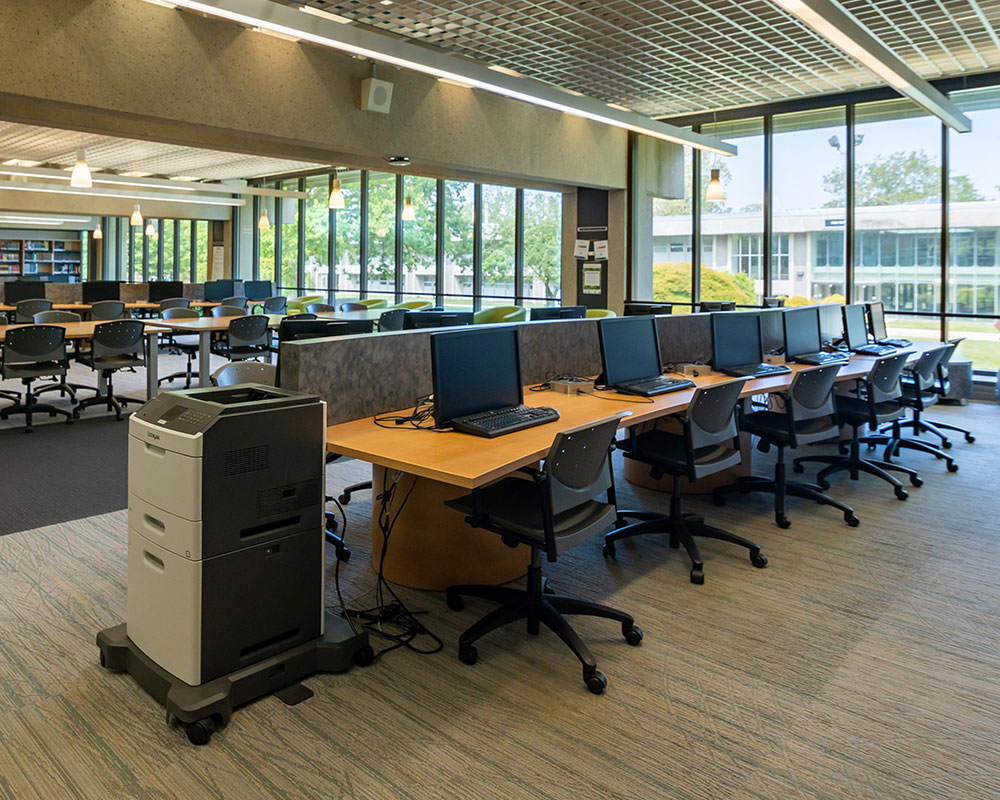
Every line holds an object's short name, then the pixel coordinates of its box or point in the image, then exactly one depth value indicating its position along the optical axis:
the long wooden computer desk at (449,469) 2.62
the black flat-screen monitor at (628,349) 4.03
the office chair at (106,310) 10.26
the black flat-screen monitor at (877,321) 6.53
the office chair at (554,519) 2.57
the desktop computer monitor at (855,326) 6.01
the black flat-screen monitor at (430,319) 4.61
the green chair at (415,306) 9.71
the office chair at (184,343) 8.98
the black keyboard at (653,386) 3.89
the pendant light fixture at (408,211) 10.86
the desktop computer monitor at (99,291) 11.75
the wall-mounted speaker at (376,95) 6.44
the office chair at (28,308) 9.97
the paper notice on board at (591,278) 9.87
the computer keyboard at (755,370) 4.71
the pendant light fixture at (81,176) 7.67
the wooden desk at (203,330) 8.09
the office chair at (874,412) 4.80
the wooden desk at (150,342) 7.57
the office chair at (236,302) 12.23
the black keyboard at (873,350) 5.92
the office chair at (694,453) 3.52
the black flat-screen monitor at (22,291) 10.98
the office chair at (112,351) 7.16
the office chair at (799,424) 4.24
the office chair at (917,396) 5.40
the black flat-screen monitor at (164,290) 12.96
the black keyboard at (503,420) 2.99
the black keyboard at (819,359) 5.28
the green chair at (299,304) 11.78
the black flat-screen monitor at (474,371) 3.02
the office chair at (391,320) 7.86
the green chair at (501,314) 8.23
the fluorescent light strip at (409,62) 3.99
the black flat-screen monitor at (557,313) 5.34
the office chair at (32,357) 6.61
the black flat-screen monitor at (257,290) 14.00
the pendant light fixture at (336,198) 9.09
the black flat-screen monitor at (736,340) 4.87
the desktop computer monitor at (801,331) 5.48
